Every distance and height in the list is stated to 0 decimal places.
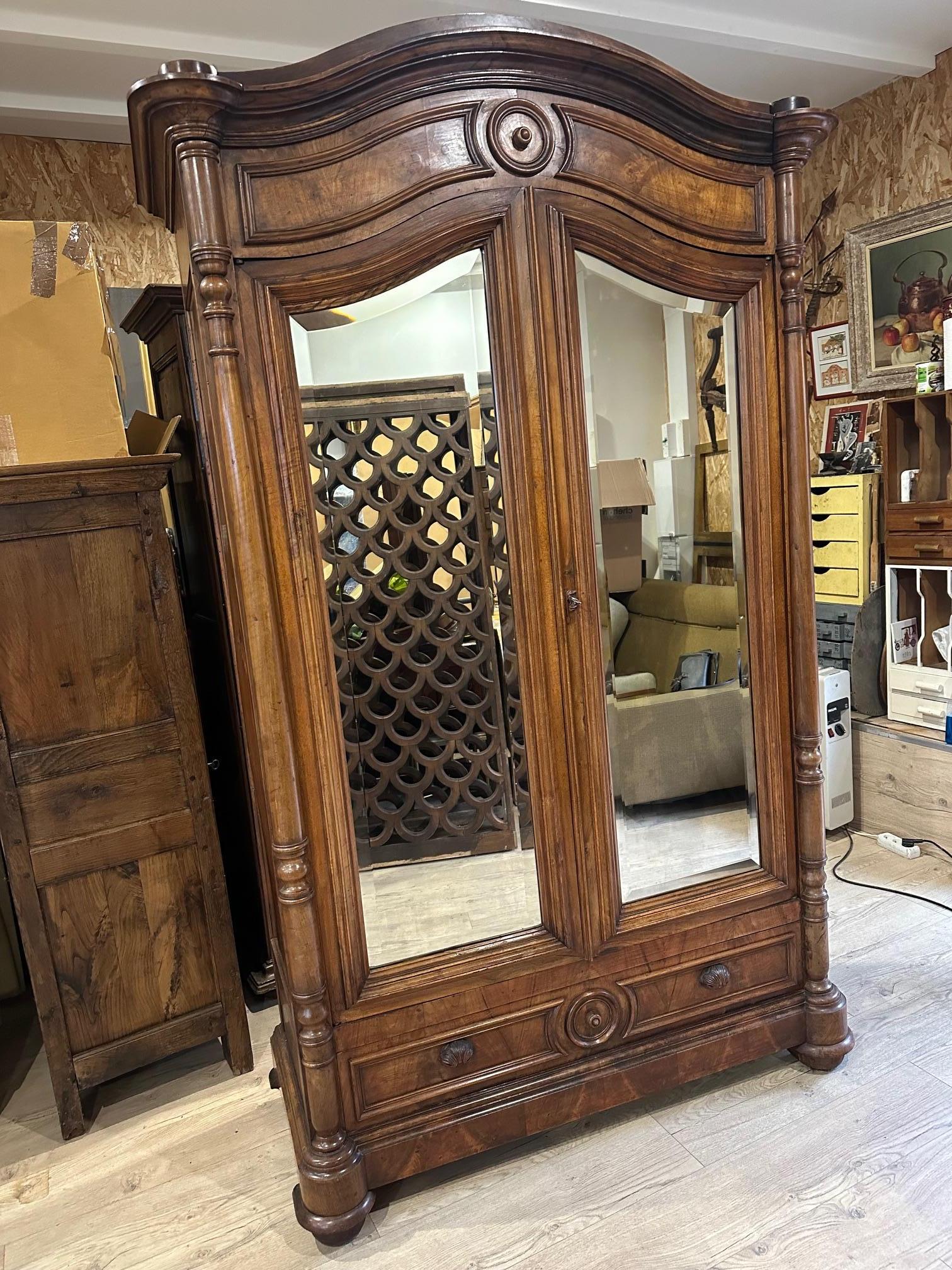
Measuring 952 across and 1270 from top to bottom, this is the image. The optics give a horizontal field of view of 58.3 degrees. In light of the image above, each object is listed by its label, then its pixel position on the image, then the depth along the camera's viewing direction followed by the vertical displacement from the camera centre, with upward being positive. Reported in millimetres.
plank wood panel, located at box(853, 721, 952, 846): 2637 -996
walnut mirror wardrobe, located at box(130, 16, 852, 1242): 1324 -98
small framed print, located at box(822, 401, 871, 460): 3154 +164
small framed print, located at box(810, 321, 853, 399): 3223 +431
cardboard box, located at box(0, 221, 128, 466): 1701 +401
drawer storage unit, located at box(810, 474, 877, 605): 2885 -213
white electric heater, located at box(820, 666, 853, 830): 2775 -897
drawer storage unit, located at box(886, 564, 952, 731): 2682 -592
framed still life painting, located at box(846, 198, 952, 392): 2855 +605
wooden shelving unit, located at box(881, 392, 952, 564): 2604 -32
